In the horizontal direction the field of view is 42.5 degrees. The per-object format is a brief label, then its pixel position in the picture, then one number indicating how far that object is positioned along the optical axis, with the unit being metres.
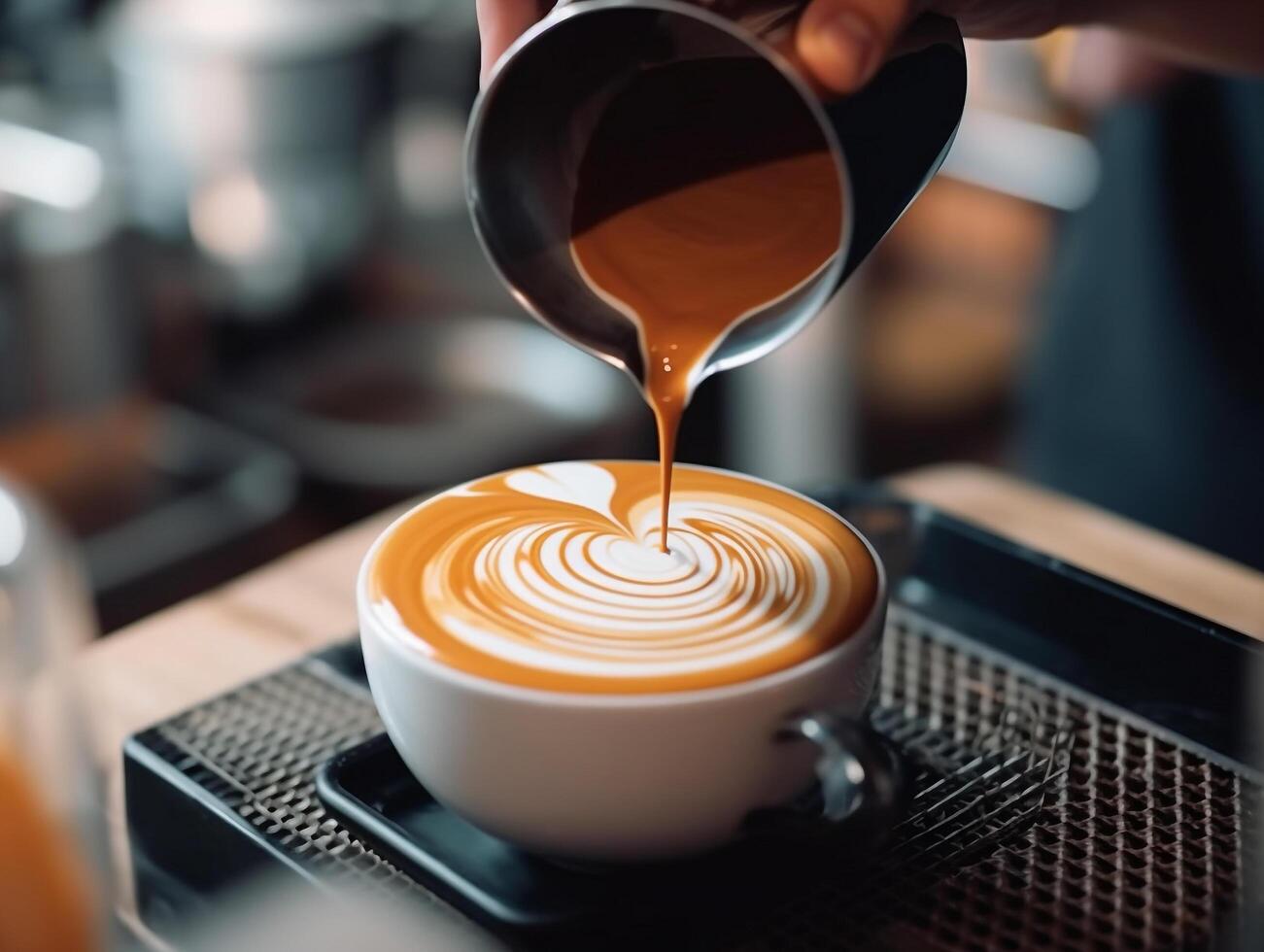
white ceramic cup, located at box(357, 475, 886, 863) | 0.64
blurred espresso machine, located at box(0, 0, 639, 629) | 1.88
